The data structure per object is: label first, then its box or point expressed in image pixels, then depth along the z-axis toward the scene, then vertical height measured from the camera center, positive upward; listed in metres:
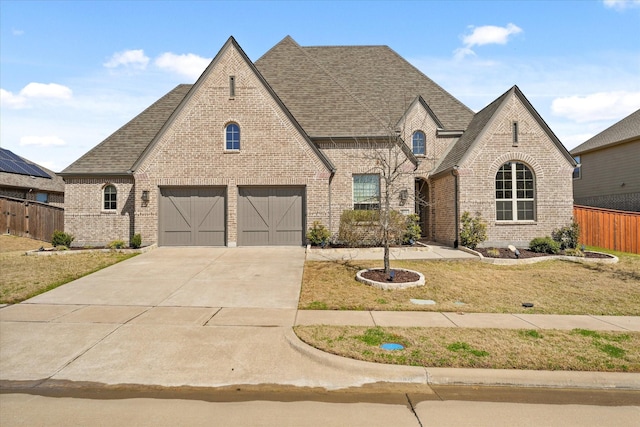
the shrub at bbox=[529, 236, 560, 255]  14.04 -1.20
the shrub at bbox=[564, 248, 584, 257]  13.46 -1.44
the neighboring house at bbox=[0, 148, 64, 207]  25.59 +2.94
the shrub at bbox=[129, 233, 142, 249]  14.13 -0.96
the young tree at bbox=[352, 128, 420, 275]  15.70 +2.29
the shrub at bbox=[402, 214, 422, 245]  15.02 -0.61
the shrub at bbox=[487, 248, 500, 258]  13.25 -1.43
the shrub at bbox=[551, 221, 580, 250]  14.88 -0.82
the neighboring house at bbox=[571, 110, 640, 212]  22.03 +3.42
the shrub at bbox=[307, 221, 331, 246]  14.79 -0.77
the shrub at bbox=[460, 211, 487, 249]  14.59 -0.65
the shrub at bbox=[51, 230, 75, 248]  14.85 -0.91
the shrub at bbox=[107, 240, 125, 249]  14.33 -1.11
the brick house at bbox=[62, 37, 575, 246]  15.08 +1.95
